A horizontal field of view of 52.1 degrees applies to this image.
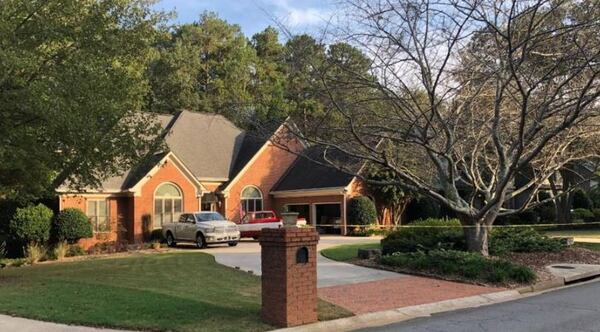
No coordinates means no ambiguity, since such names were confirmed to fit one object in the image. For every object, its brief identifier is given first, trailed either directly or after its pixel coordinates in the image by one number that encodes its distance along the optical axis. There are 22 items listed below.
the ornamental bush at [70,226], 28.73
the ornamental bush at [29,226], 27.61
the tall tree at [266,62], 52.97
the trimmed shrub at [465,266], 14.77
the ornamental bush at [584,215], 43.01
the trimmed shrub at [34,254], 23.53
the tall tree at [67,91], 14.31
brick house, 32.41
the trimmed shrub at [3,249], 26.43
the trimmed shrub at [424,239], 18.89
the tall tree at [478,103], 13.64
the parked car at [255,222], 32.34
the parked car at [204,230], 28.08
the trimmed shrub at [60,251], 25.19
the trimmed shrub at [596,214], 42.82
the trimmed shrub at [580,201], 47.34
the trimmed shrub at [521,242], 19.12
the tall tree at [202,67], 49.94
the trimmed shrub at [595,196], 41.97
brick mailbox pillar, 9.59
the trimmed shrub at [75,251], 26.85
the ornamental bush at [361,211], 36.44
